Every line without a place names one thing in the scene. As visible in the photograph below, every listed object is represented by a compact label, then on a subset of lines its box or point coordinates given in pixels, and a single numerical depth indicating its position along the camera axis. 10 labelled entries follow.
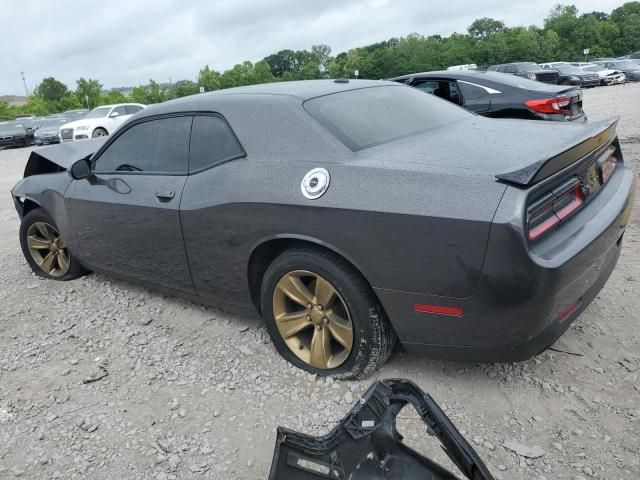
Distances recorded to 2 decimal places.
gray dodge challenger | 2.19
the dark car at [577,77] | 27.78
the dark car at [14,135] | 22.78
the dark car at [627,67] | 31.94
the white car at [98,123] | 17.66
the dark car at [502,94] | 6.20
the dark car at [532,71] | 22.93
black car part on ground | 1.74
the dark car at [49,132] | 21.17
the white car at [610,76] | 29.86
